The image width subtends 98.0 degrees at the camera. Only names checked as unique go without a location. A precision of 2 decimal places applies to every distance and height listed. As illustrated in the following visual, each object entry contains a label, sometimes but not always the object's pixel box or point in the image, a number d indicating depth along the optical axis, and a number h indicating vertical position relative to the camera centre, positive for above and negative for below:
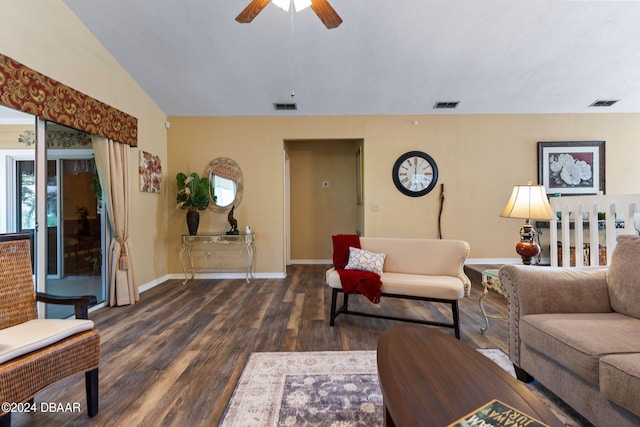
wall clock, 4.61 +0.66
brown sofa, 1.19 -0.62
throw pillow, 2.79 -0.48
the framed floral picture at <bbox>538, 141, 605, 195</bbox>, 4.52 +0.75
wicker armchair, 1.23 -0.61
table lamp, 2.38 +0.02
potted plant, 4.26 +0.28
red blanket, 2.56 -0.64
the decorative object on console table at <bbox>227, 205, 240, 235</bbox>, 4.38 -0.13
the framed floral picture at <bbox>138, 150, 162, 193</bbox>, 3.95 +0.64
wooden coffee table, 0.90 -0.64
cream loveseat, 2.42 -0.60
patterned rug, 1.48 -1.09
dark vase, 4.28 -0.09
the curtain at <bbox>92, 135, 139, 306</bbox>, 3.28 -0.03
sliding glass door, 2.47 +0.13
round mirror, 4.62 +0.56
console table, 4.52 -0.69
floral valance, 2.26 +1.10
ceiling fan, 1.96 +1.49
